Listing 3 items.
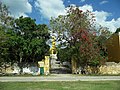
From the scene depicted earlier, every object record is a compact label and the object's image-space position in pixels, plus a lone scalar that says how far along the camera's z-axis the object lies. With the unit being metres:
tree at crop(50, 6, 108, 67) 15.38
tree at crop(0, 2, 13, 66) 13.94
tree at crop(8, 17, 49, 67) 15.30
